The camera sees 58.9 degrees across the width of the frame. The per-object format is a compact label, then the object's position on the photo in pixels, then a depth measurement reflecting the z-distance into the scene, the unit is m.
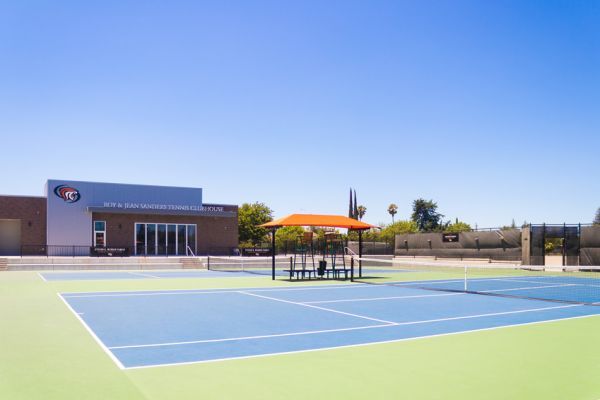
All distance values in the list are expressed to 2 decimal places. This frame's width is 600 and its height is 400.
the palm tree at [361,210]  102.81
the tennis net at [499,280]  18.08
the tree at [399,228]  76.19
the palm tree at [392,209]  110.90
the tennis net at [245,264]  32.77
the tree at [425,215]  85.50
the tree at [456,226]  77.88
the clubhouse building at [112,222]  39.06
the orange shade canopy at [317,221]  23.55
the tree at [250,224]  66.25
